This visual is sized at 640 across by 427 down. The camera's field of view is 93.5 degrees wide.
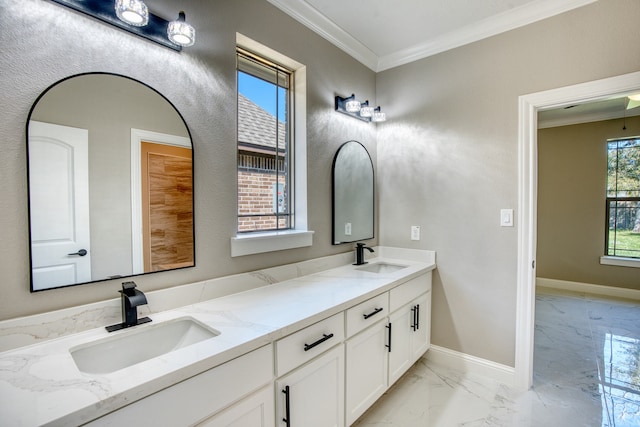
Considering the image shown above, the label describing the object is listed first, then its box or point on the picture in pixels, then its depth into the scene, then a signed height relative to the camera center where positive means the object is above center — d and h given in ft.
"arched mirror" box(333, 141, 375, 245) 7.73 +0.36
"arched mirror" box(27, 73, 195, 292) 3.58 +0.34
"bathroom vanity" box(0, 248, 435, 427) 2.66 -1.75
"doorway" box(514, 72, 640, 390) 6.84 -0.50
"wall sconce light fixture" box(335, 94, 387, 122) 7.67 +2.59
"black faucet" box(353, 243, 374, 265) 7.98 -1.22
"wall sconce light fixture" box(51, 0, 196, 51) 3.75 +2.49
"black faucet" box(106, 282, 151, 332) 3.84 -1.25
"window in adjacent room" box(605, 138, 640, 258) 13.57 +0.41
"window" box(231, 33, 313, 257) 6.09 +1.25
